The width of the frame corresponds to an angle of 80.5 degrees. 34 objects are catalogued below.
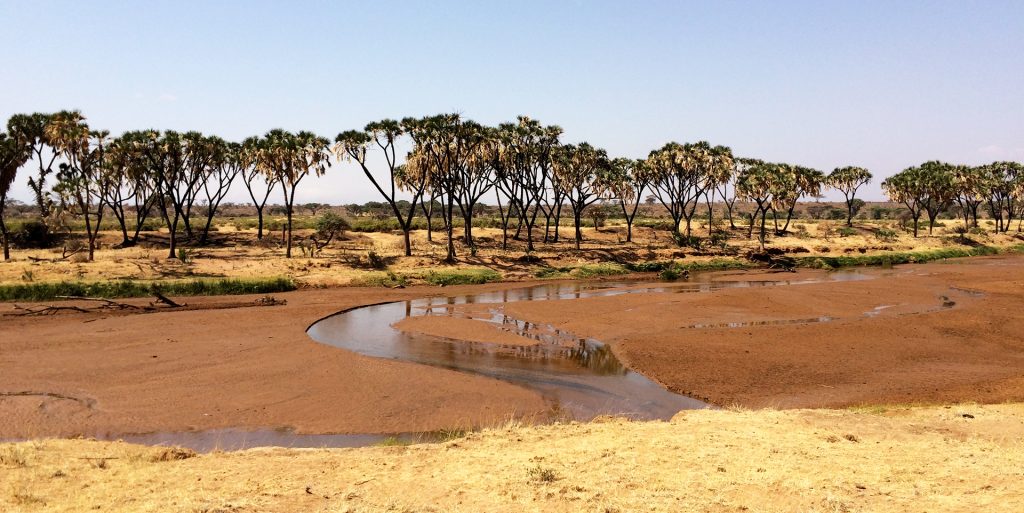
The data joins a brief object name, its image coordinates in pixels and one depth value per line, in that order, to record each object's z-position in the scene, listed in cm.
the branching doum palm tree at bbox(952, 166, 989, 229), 8081
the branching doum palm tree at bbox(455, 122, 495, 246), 5249
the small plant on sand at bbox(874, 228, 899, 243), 7336
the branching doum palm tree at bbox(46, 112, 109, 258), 4416
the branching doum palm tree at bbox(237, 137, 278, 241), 5006
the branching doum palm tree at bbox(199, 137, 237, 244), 5605
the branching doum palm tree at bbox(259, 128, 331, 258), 4825
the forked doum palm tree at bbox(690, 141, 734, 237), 6719
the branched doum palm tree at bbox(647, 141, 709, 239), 6738
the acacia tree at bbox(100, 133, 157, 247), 4875
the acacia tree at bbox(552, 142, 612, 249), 6378
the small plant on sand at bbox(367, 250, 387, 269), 4675
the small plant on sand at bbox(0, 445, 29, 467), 1026
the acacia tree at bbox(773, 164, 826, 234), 7738
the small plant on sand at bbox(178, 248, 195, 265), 4541
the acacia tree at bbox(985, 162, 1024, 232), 8600
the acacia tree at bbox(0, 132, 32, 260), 4381
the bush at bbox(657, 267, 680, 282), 4725
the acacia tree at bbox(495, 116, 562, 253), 5762
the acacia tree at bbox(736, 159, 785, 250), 7231
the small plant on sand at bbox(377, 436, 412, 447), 1258
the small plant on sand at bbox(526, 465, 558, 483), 985
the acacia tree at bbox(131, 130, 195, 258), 4947
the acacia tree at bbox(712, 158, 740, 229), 7151
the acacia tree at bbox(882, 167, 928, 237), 8221
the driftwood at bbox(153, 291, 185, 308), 3049
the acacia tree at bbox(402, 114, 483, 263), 4966
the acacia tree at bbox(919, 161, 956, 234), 8058
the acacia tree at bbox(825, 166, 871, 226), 9019
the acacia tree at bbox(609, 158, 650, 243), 7175
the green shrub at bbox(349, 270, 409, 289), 4184
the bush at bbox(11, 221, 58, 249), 5134
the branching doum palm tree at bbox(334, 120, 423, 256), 4850
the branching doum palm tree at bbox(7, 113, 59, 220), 4494
